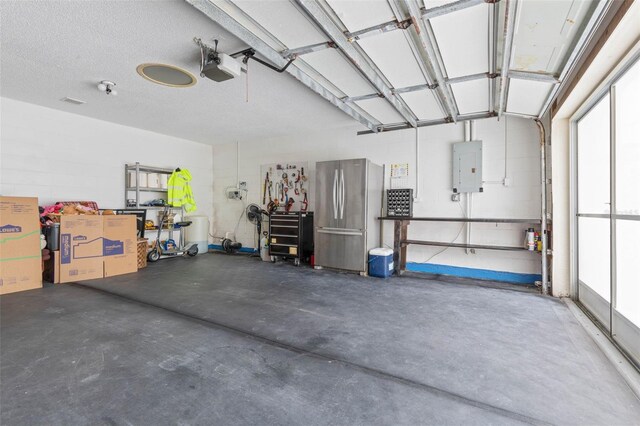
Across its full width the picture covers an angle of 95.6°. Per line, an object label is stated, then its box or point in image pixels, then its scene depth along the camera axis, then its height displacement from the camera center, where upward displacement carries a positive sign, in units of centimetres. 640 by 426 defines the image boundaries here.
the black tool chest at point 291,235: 566 -45
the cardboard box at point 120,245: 465 -54
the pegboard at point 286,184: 632 +64
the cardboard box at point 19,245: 373 -43
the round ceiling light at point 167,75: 346 +174
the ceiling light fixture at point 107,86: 387 +171
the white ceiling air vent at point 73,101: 449 +176
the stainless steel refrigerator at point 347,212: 485 +2
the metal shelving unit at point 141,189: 593 +51
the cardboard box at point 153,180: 626 +71
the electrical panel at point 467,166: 458 +75
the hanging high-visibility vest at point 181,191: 634 +48
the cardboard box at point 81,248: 423 -53
